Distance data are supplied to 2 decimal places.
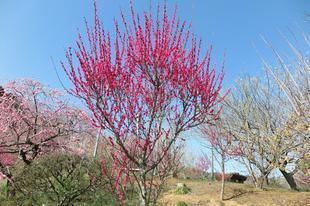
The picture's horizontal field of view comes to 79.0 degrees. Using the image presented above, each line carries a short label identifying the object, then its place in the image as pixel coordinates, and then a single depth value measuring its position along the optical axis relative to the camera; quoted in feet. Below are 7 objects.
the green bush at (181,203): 23.55
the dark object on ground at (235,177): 45.90
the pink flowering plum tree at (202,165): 60.30
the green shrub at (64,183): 15.52
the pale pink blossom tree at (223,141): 27.41
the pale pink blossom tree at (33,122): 19.91
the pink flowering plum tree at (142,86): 8.12
